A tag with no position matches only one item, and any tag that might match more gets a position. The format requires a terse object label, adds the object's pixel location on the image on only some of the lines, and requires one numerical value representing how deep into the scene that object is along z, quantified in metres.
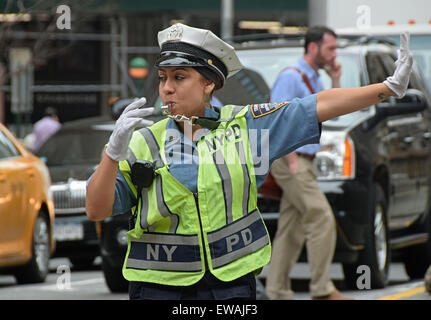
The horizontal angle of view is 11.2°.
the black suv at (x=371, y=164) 17.46
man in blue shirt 16.26
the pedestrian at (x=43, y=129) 37.02
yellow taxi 19.85
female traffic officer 7.32
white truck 16.65
